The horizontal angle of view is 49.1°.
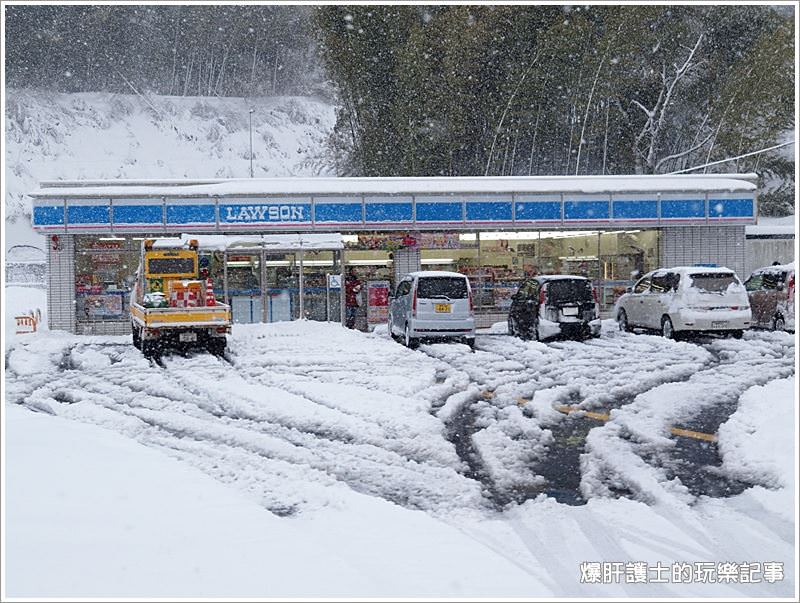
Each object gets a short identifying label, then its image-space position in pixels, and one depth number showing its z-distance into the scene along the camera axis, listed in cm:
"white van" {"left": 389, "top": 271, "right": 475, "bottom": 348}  1889
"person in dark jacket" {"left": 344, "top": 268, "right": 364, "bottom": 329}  2492
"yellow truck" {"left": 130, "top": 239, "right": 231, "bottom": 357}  1736
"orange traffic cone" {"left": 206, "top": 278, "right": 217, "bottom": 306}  1903
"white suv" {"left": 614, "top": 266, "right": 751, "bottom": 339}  1875
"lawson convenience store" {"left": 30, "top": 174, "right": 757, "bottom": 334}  2431
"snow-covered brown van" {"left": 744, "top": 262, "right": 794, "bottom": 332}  2053
